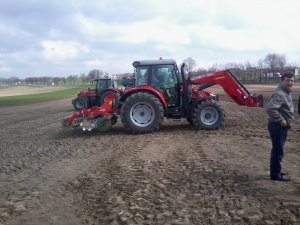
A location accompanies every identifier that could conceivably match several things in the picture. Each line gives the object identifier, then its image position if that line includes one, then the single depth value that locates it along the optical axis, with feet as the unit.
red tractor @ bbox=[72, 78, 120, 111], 48.68
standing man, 13.76
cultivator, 27.75
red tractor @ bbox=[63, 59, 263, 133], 27.03
